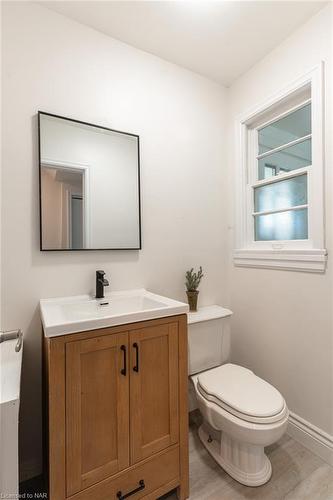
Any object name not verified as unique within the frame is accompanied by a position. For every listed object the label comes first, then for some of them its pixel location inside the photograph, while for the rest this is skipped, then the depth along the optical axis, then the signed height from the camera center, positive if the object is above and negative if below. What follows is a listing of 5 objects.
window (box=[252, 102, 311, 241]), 1.64 +0.53
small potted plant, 1.83 -0.27
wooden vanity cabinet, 0.95 -0.69
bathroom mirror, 1.40 +0.41
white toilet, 1.19 -0.80
